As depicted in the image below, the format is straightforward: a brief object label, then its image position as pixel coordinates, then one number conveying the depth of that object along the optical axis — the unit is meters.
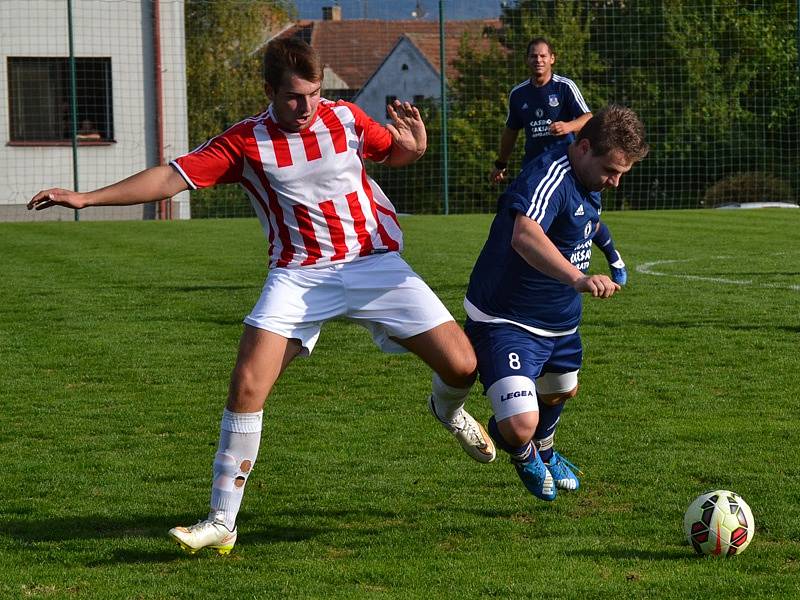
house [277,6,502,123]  57.75
